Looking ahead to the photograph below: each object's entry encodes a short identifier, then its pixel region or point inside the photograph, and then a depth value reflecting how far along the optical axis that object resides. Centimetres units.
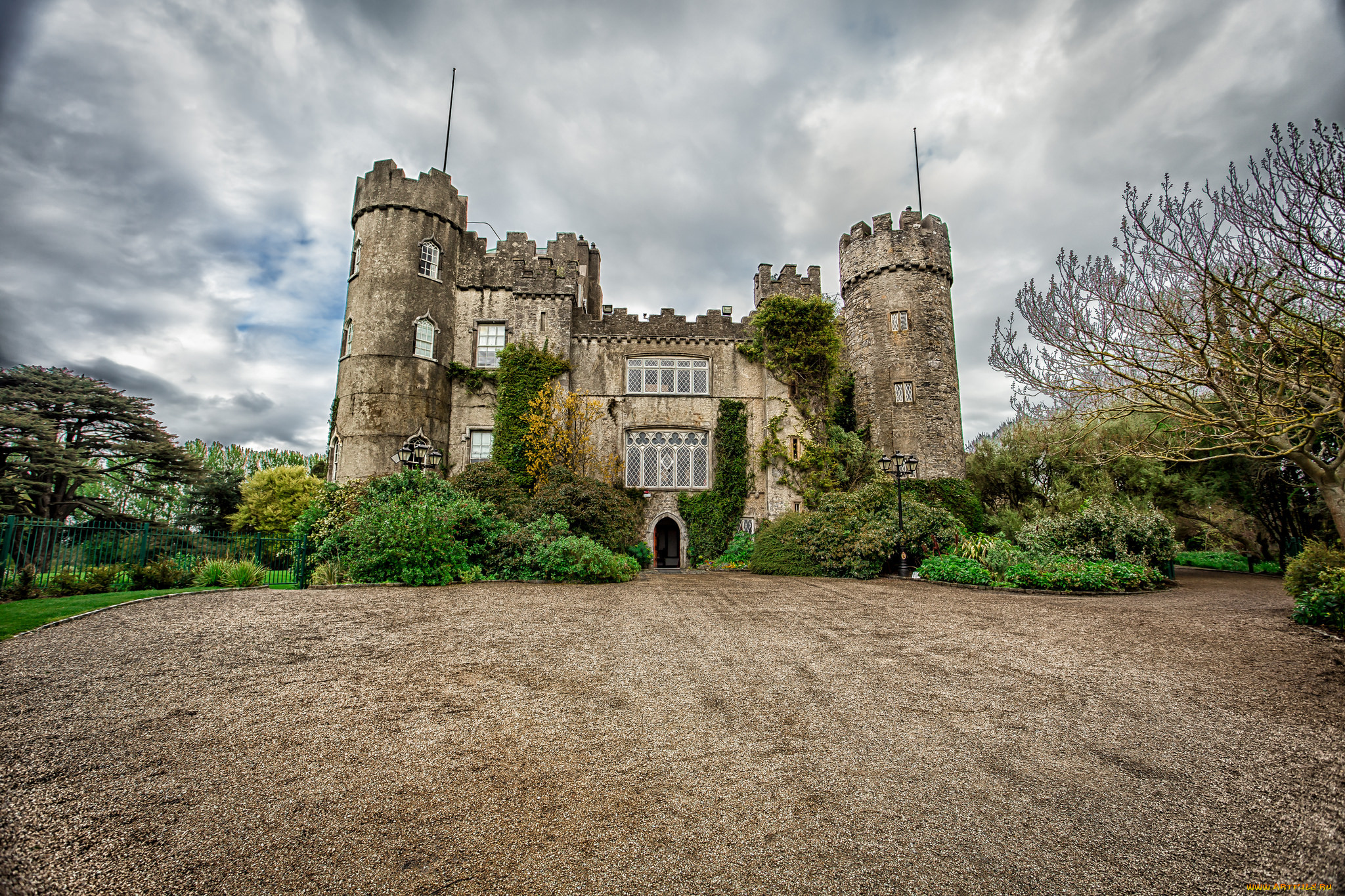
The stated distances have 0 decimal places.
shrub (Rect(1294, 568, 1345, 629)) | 746
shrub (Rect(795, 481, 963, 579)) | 1420
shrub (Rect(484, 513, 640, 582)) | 1173
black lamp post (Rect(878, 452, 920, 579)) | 1411
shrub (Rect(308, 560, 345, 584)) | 1125
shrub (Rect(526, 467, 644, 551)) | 1494
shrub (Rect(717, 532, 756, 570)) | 1880
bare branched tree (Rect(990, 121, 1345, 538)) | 688
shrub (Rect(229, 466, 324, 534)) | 2284
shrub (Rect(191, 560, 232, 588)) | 1142
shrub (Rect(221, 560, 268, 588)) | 1130
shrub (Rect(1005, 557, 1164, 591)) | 1120
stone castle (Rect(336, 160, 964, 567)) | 1881
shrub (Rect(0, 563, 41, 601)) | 908
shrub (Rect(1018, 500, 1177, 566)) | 1291
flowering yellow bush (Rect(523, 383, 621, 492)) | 1869
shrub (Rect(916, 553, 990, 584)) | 1199
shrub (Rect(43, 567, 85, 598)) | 969
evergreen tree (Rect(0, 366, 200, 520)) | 1578
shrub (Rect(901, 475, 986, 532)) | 1911
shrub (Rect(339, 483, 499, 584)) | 1074
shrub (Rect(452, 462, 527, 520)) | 1504
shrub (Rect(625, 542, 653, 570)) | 1889
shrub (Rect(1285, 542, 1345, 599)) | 852
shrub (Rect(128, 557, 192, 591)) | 1095
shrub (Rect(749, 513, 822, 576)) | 1484
